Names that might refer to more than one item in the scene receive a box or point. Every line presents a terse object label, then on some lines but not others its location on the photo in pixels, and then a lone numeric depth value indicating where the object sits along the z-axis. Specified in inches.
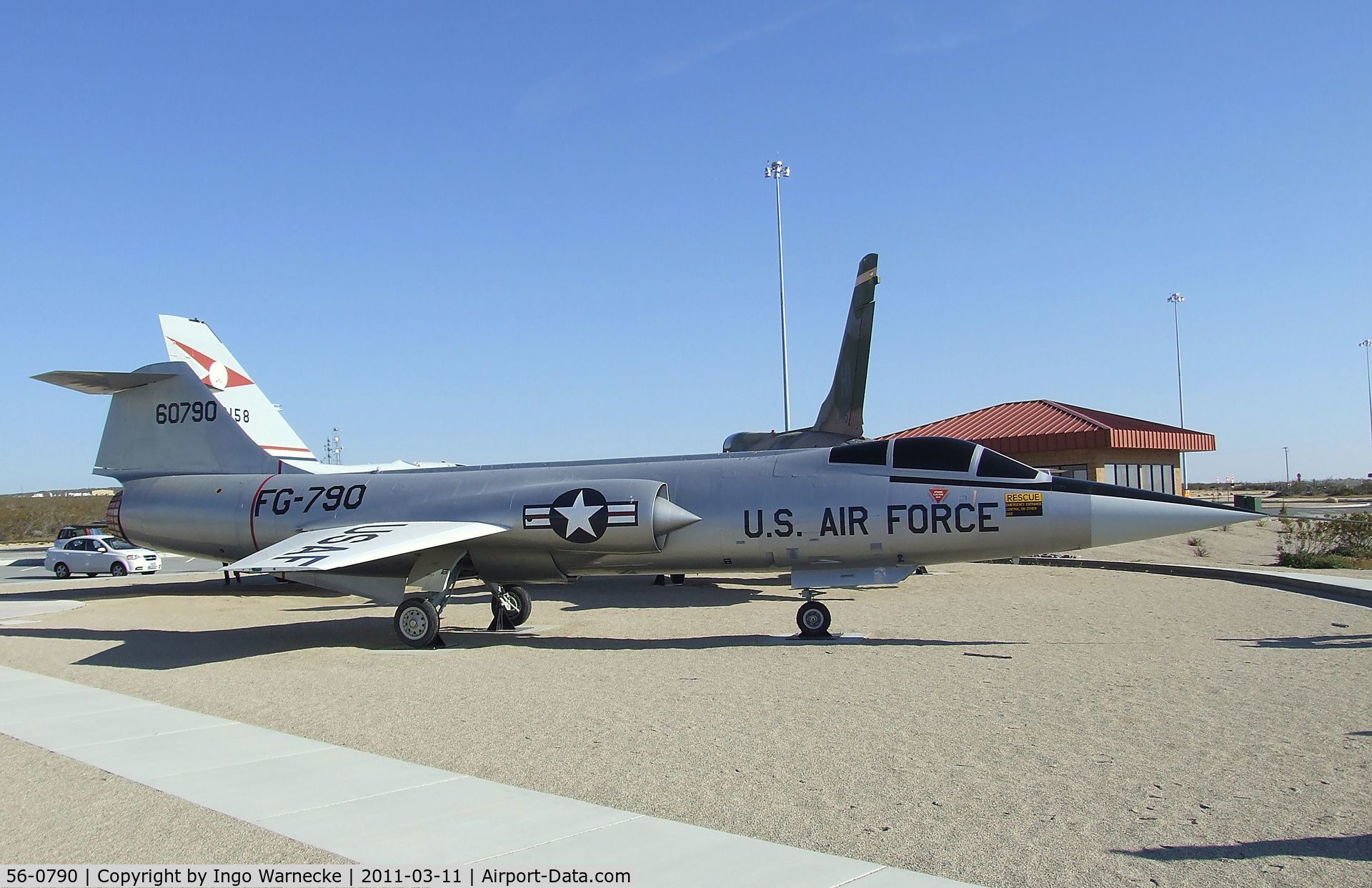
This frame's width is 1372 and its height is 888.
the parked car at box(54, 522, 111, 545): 1472.4
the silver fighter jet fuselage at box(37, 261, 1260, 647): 512.4
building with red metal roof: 1051.3
